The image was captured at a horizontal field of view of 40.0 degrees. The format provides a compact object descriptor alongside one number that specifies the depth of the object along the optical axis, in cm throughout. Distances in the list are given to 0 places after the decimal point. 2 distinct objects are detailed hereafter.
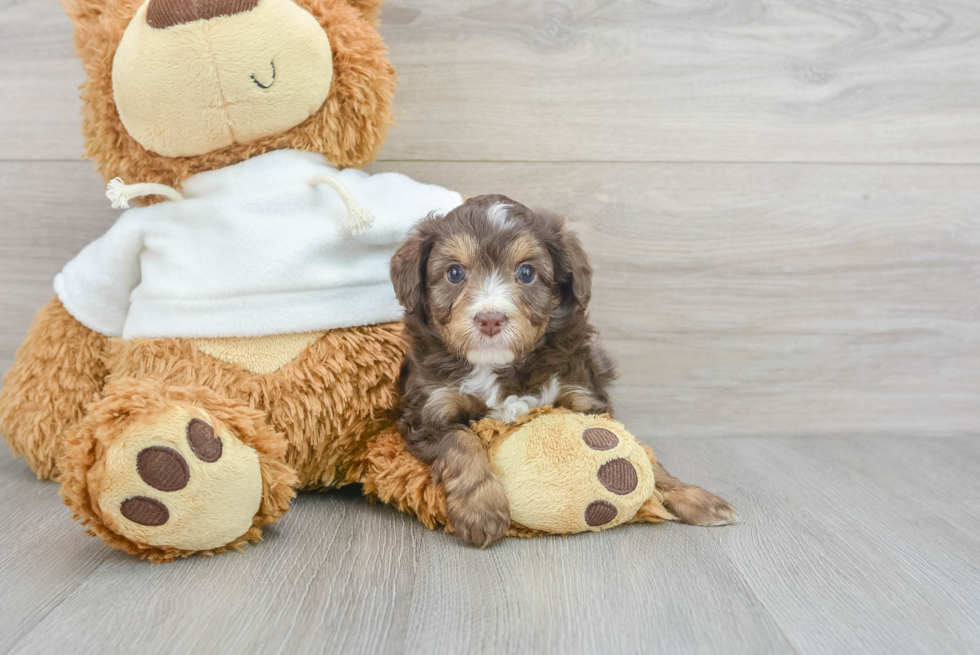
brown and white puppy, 80
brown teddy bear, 81
